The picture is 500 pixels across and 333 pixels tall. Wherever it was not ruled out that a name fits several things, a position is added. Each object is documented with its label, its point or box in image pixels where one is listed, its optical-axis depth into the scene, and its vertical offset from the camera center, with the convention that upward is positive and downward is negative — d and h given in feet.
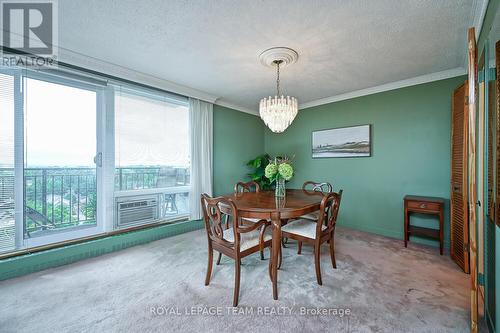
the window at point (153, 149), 9.55 +0.94
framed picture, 11.60 +1.50
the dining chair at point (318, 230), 6.39 -2.26
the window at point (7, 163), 6.85 +0.15
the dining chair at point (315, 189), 8.62 -1.40
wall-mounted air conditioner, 9.52 -2.16
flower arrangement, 7.57 -0.25
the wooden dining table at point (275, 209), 5.92 -1.31
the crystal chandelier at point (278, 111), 7.98 +2.25
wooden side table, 8.48 -1.95
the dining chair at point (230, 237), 5.59 -2.25
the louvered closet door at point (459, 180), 7.02 -0.57
